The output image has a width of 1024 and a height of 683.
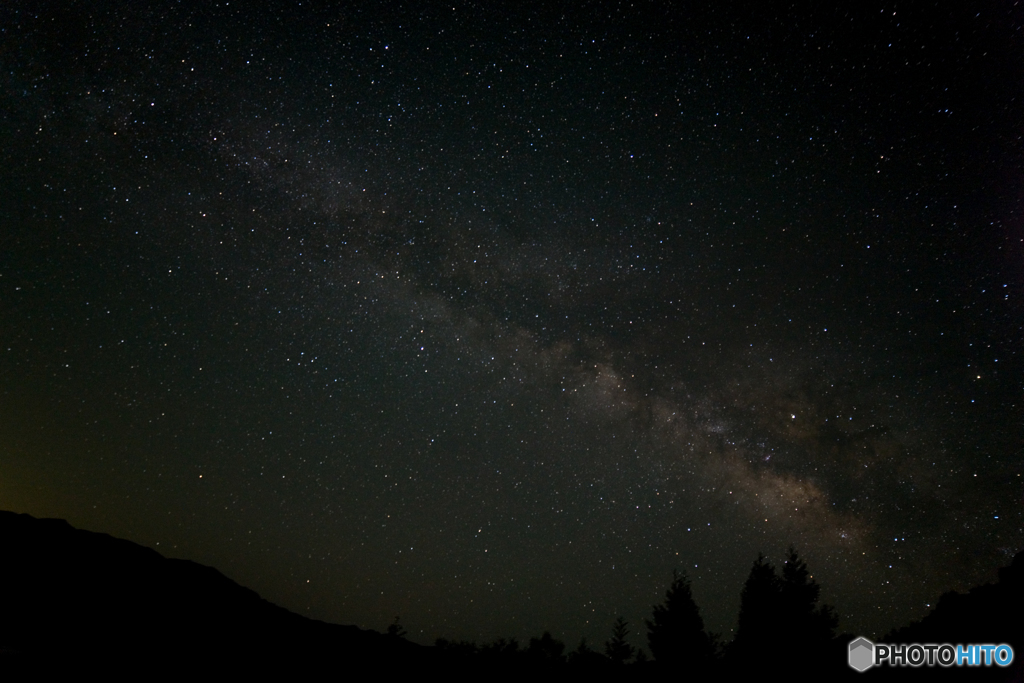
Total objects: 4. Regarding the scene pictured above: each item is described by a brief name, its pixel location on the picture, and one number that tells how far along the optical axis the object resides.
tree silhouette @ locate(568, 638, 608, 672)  18.90
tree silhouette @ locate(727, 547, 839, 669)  23.56
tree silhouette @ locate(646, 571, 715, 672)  25.84
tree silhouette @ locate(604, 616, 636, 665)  27.09
